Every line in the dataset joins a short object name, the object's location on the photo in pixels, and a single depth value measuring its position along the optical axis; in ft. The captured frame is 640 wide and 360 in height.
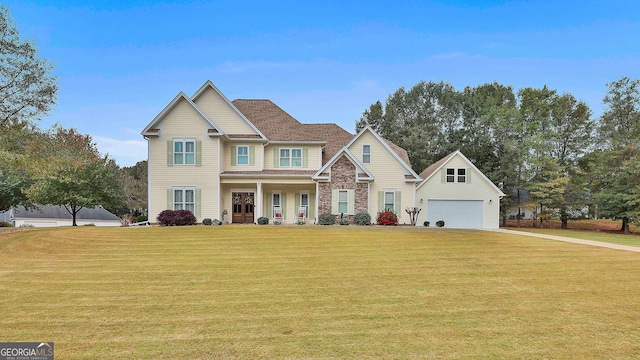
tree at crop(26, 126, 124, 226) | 63.82
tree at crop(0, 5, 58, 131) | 59.06
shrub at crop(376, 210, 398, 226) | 72.16
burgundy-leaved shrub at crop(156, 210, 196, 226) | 65.46
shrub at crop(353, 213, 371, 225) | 71.36
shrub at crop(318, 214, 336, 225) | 70.64
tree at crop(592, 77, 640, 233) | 96.53
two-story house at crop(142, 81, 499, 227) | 72.08
